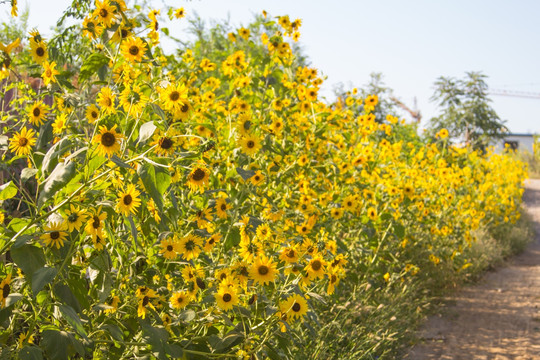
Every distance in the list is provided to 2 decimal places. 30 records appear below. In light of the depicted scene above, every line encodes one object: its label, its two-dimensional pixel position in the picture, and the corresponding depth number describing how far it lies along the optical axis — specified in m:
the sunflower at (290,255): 2.00
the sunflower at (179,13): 3.17
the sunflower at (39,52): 1.97
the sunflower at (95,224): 1.50
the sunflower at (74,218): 1.49
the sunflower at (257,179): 2.44
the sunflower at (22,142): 1.75
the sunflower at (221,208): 2.23
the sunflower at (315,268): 1.95
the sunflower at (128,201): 1.57
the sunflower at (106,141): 1.46
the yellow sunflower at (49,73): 1.98
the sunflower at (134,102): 1.78
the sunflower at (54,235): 1.51
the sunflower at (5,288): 1.53
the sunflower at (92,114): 1.82
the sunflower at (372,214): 3.73
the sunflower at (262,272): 1.89
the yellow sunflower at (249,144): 2.23
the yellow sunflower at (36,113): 1.93
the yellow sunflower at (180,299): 1.93
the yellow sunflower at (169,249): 1.91
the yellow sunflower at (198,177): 1.71
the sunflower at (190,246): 1.93
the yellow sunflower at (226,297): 1.79
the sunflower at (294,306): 1.83
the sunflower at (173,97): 1.75
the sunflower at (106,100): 1.70
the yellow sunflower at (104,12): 1.87
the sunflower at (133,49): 1.95
